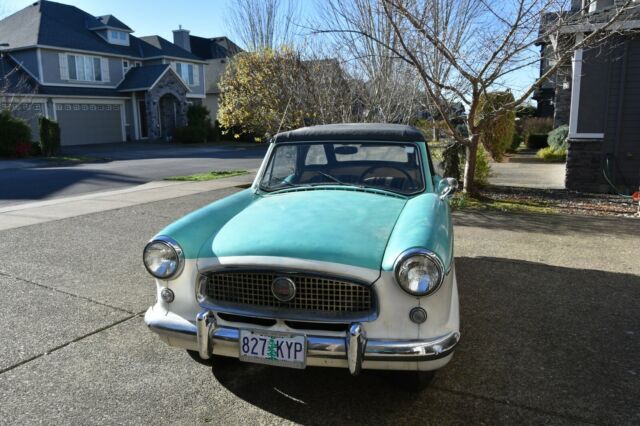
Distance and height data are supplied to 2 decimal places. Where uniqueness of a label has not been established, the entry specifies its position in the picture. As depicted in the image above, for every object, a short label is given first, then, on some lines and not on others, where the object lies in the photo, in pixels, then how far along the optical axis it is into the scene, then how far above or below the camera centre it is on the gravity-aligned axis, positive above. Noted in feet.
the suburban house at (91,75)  88.89 +11.38
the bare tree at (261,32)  48.98 +9.76
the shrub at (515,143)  64.27 -1.55
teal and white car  8.33 -2.67
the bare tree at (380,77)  31.01 +3.51
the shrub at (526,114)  80.28 +2.74
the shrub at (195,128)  101.55 +1.06
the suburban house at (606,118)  32.04 +0.81
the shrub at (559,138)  53.57 -0.77
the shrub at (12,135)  67.56 -0.09
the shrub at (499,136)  53.01 -0.51
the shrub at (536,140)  69.84 -1.28
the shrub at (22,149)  68.81 -2.01
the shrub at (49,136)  69.26 -0.26
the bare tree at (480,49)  23.50 +4.59
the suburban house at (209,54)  131.75 +22.89
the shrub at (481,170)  33.91 -2.59
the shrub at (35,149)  71.46 -2.13
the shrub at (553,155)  53.76 -2.58
